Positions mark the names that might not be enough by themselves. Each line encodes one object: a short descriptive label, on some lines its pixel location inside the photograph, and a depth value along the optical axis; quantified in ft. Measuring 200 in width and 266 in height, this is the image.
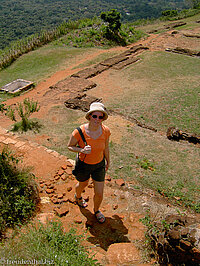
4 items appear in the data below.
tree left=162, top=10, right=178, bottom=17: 92.27
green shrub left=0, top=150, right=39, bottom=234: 9.95
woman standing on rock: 9.89
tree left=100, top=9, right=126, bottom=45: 55.11
